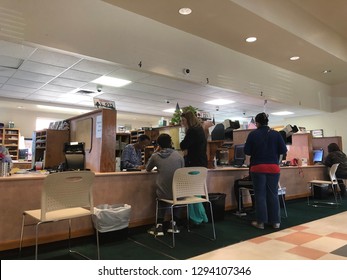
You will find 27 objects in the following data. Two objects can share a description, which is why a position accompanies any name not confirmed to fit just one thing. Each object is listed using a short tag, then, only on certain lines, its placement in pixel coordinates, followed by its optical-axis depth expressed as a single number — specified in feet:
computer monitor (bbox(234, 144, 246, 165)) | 17.35
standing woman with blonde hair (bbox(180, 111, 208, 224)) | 11.85
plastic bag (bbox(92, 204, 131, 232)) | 9.80
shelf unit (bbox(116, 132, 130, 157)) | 19.06
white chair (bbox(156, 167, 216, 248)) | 9.82
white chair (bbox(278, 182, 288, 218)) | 15.78
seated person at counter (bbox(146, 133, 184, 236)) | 10.82
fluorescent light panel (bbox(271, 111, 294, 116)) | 32.09
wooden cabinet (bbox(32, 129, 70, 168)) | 16.15
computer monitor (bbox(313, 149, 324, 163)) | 23.53
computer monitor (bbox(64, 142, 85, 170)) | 13.05
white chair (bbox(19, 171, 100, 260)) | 7.46
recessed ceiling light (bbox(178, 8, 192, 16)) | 13.78
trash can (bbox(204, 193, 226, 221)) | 13.12
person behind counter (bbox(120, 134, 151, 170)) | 14.23
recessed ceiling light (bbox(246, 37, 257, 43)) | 16.98
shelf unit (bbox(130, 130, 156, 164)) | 22.90
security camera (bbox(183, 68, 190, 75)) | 16.11
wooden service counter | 9.22
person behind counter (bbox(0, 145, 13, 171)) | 9.82
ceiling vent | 22.79
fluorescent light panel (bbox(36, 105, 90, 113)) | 31.28
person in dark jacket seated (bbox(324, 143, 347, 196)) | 19.56
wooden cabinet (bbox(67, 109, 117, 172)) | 12.05
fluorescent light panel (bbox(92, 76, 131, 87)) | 19.43
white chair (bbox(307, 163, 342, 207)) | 17.88
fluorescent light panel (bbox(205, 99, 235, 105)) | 26.17
